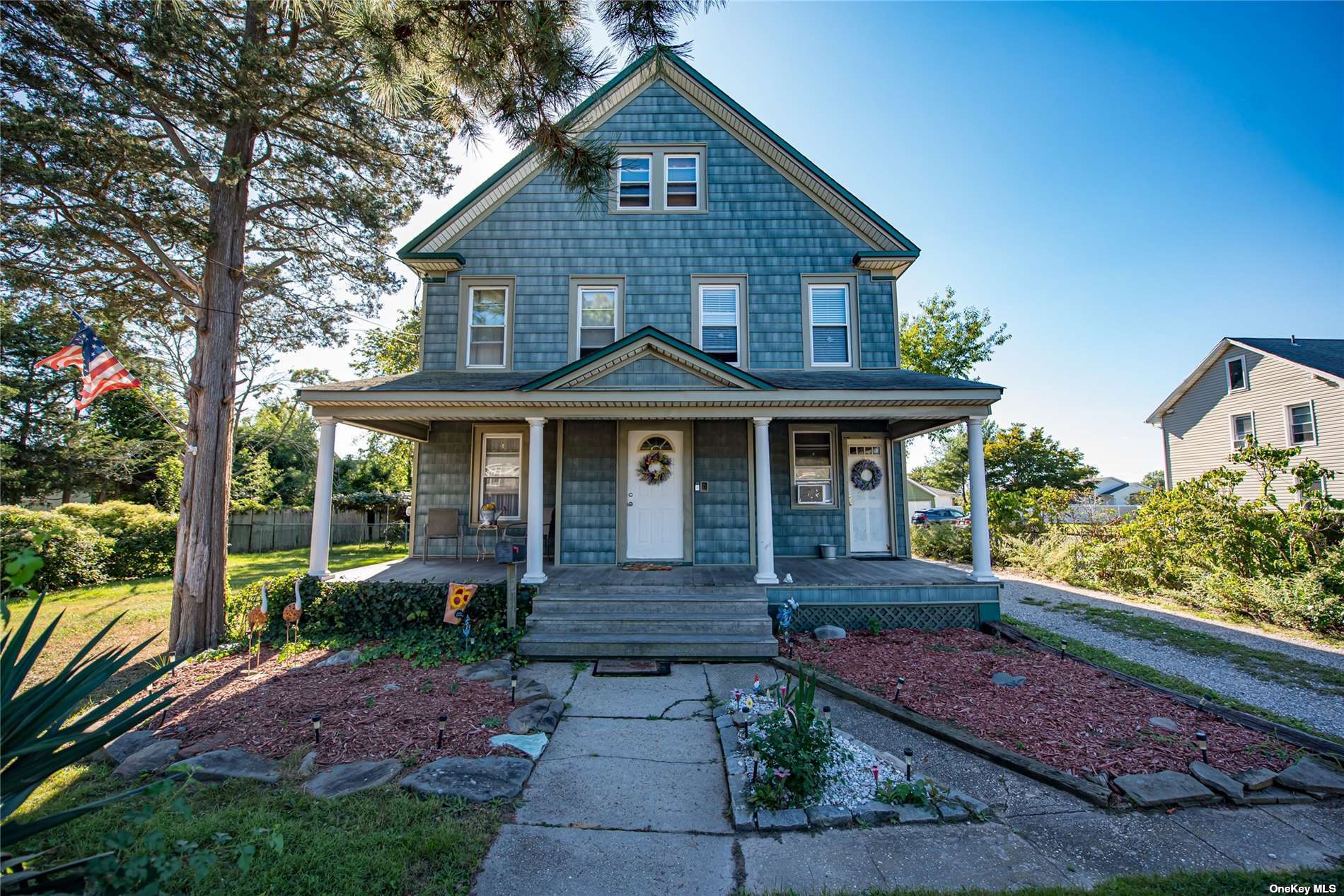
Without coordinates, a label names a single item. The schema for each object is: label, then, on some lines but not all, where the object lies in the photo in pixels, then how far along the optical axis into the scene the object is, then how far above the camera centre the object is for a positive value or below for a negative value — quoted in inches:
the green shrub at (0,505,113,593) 413.4 -42.9
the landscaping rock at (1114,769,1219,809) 142.4 -79.2
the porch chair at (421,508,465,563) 376.2 -20.6
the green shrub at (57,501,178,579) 470.6 -36.4
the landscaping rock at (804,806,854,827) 133.4 -80.0
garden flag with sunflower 272.5 -53.9
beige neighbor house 601.6 +112.3
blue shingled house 365.1 +114.6
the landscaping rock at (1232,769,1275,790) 148.5 -78.7
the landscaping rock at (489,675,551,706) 207.5 -77.5
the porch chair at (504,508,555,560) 371.6 -26.3
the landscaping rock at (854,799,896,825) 134.3 -79.7
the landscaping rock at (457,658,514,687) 230.4 -76.9
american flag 257.0 +63.0
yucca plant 72.7 -33.3
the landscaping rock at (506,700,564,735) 185.4 -78.5
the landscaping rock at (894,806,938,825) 134.5 -80.3
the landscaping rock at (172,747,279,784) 152.5 -79.1
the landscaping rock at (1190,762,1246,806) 144.4 -78.5
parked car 1166.9 -46.9
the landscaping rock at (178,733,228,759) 169.2 -80.5
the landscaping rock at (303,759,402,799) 146.4 -79.4
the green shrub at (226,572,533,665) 272.1 -61.8
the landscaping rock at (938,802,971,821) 135.6 -80.0
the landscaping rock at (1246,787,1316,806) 144.2 -81.1
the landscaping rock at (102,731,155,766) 168.1 -80.2
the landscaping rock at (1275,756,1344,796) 146.3 -77.9
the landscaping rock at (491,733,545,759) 170.7 -80.2
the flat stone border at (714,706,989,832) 133.2 -80.2
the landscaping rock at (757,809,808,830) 132.4 -80.2
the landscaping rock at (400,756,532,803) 145.8 -79.7
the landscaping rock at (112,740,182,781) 159.2 -80.5
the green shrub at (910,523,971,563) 561.3 -51.1
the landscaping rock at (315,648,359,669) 249.3 -76.8
